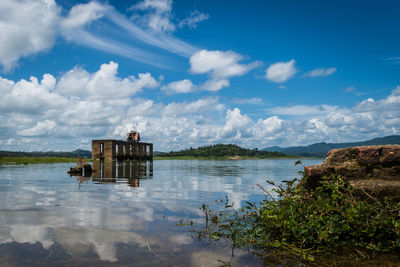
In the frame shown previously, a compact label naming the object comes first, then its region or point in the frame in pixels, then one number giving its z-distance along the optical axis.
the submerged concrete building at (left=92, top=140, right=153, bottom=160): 77.25
